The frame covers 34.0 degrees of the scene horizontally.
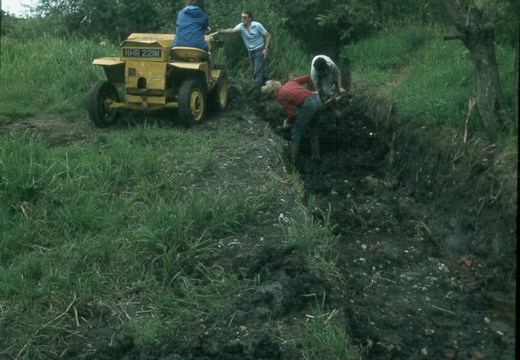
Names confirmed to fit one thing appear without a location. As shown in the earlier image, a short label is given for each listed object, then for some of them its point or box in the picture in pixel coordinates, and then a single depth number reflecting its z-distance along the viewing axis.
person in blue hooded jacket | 12.16
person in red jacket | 11.80
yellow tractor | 11.80
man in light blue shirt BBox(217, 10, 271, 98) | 15.58
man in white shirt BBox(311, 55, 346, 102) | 13.55
